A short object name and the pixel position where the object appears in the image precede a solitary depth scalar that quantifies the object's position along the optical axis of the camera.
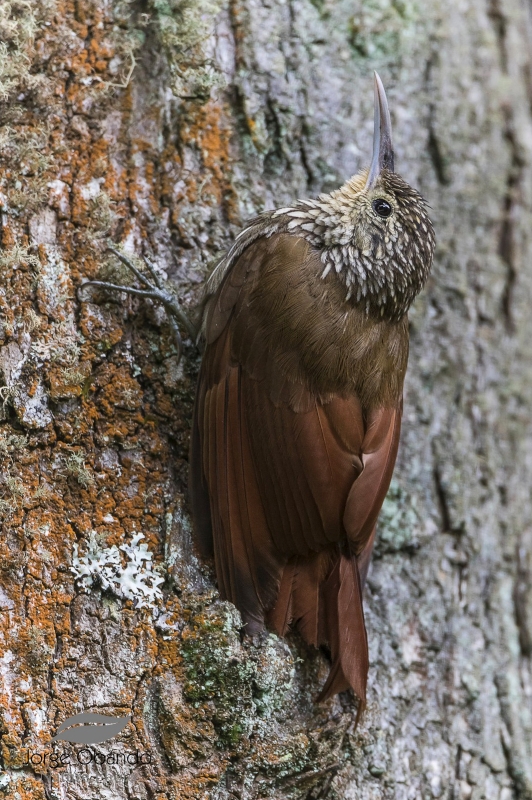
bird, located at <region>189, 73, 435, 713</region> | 4.52
